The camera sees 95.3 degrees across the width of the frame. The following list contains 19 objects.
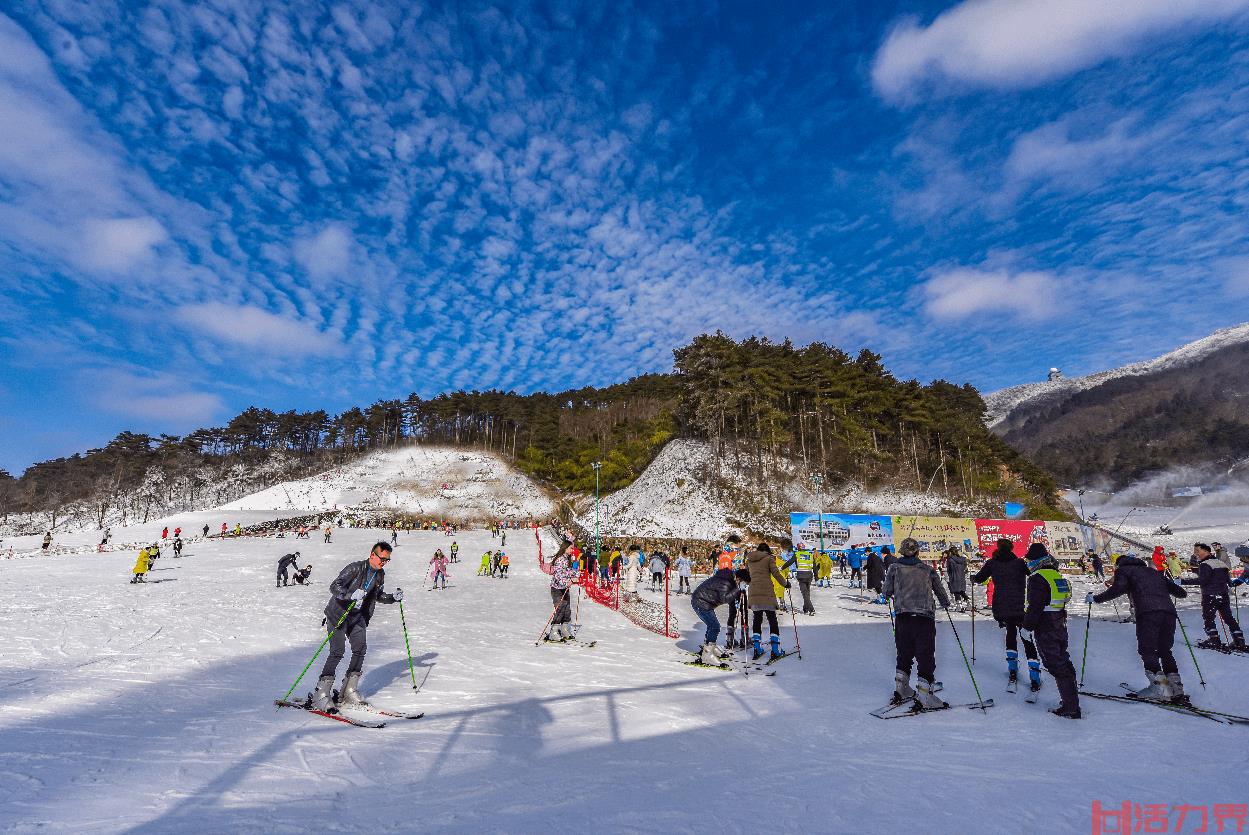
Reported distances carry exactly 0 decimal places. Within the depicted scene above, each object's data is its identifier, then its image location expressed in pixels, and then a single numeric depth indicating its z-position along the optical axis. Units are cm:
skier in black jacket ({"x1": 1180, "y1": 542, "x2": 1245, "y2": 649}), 1007
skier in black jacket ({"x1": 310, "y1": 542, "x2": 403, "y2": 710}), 678
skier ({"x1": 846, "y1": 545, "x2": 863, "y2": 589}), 2200
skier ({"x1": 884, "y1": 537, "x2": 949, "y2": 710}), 688
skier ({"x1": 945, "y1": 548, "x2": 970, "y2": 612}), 1534
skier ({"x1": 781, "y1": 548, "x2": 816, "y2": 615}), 1559
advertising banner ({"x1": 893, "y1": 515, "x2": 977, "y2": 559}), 2485
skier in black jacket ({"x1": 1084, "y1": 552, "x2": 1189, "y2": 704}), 675
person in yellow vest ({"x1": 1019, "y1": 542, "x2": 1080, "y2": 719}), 639
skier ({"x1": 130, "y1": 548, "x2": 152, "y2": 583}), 1989
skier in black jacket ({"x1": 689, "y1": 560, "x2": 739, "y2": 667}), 946
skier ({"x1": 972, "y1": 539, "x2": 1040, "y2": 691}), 769
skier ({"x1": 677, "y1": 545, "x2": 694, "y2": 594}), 2142
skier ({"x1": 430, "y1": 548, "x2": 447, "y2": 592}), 2184
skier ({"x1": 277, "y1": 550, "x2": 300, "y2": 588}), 2003
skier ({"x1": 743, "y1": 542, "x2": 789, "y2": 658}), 948
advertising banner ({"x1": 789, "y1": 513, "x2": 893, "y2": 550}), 2570
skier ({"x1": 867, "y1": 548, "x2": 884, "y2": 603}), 1728
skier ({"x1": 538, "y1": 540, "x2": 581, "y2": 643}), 1100
